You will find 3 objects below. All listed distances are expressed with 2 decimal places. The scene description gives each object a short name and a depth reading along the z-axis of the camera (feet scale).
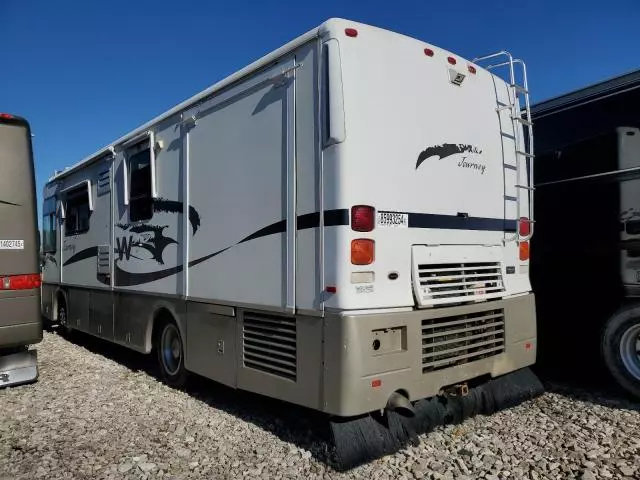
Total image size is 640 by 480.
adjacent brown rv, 17.35
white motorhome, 11.41
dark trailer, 15.05
